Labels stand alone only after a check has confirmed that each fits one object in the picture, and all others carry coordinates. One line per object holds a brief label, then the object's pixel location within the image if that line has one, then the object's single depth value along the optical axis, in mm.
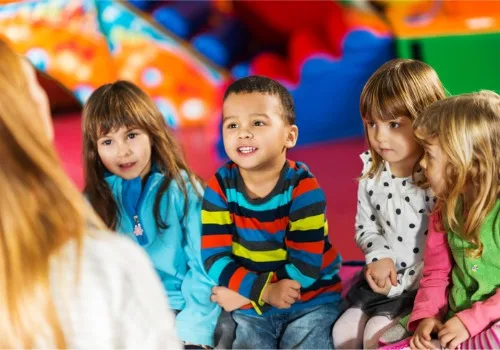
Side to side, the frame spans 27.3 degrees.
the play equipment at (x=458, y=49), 3733
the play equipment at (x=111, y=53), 4240
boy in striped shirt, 1981
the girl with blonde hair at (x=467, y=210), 1769
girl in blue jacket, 2114
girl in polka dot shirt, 1936
